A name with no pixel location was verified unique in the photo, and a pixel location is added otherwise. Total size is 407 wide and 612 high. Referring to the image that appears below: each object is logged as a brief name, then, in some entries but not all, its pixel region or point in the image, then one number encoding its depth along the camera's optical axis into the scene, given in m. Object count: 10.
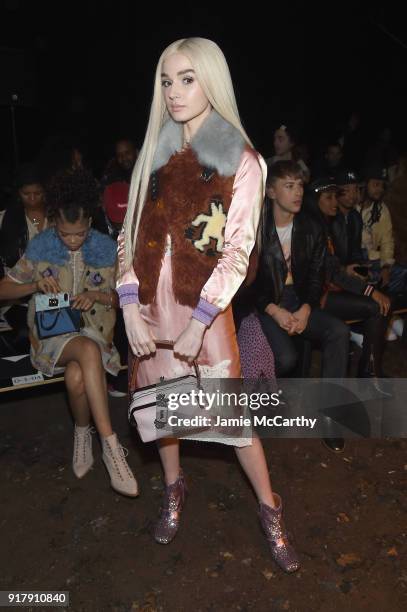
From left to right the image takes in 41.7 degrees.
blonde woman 2.04
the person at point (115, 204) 4.21
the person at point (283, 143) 6.62
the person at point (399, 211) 5.17
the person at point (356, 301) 3.98
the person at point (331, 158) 7.80
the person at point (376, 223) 4.70
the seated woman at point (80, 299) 3.02
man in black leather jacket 3.51
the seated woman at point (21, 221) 3.96
